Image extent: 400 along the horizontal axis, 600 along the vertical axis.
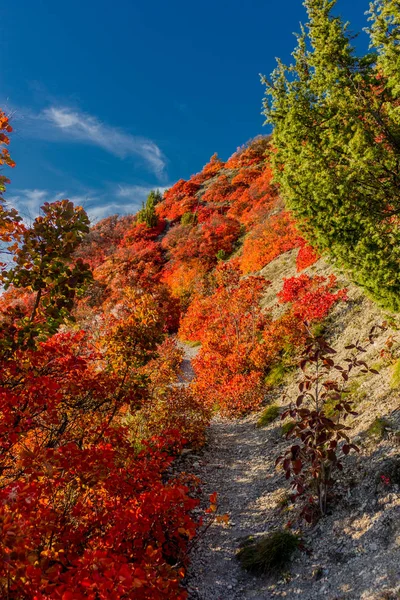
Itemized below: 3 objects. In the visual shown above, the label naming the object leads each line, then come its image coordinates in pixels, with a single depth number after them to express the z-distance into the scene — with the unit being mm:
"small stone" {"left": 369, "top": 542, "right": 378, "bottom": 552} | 4562
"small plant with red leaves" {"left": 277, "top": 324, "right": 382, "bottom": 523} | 5219
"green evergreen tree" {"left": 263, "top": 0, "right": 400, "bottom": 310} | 6910
